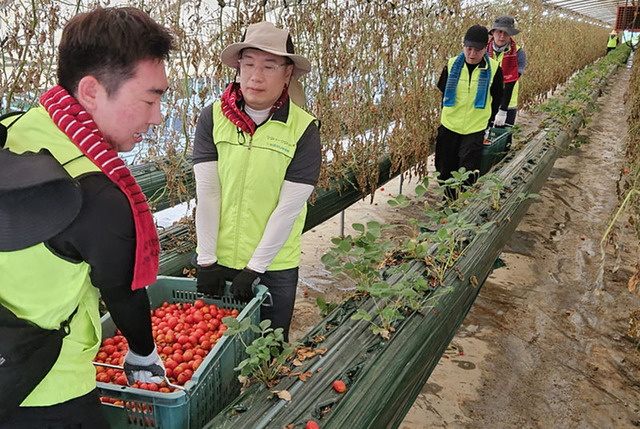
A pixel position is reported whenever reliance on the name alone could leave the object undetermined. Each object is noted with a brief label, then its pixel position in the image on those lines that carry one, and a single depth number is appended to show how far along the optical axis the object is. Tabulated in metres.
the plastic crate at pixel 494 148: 4.96
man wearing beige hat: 1.75
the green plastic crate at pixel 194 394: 1.27
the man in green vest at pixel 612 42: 24.45
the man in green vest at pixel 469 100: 3.82
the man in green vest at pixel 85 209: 0.86
